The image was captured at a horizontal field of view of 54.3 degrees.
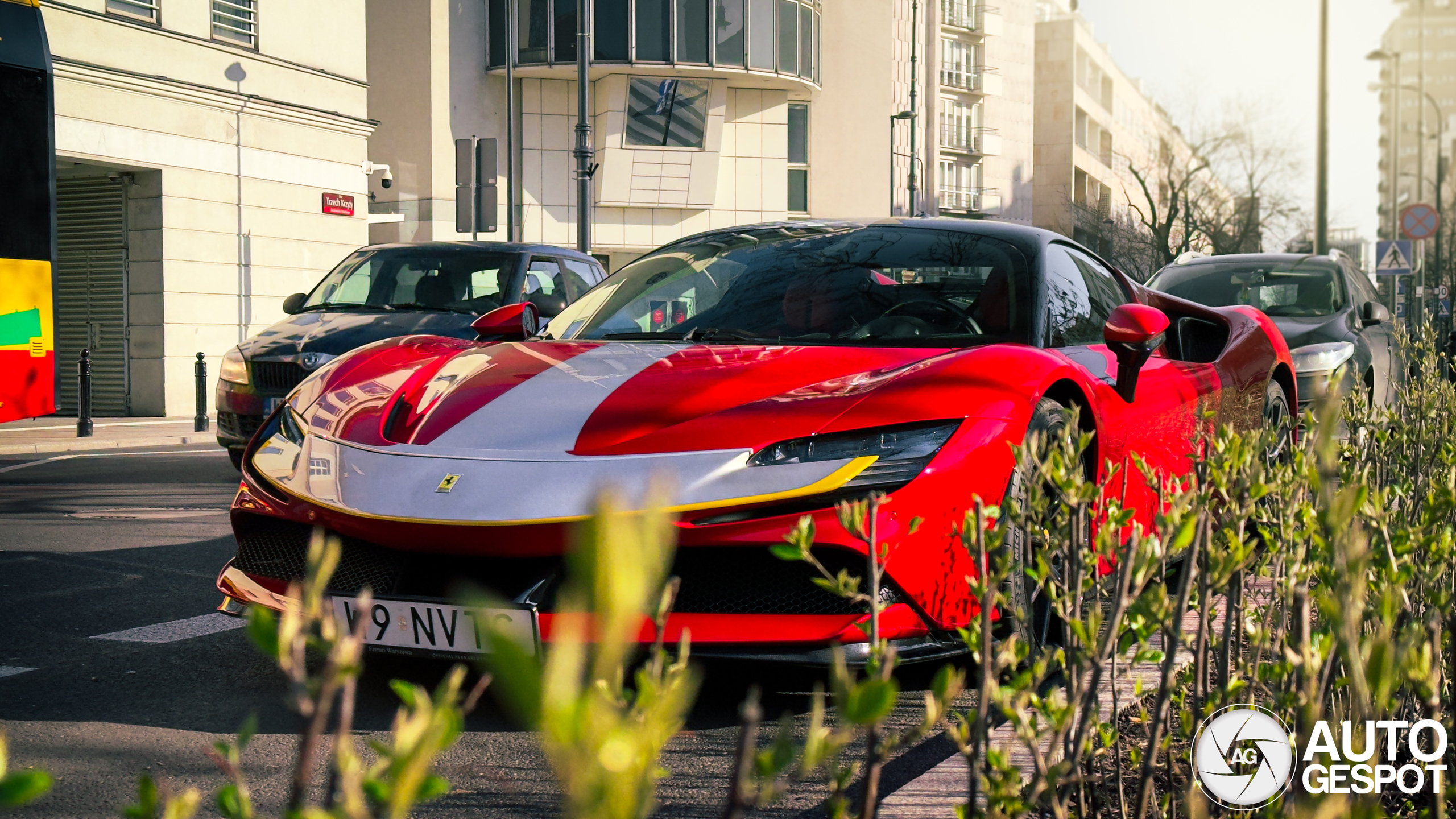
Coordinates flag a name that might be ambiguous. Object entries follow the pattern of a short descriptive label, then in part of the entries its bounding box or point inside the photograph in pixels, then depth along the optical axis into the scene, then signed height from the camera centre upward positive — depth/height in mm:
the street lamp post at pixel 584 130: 19188 +2832
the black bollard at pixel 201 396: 15484 -657
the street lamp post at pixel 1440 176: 34219 +4282
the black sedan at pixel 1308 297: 10391 +355
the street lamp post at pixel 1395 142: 37031 +5424
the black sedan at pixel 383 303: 9398 +270
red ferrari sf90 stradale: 3197 -225
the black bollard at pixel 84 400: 14156 -634
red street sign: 21047 +1991
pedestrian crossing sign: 22844 +1343
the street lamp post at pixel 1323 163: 19375 +2463
